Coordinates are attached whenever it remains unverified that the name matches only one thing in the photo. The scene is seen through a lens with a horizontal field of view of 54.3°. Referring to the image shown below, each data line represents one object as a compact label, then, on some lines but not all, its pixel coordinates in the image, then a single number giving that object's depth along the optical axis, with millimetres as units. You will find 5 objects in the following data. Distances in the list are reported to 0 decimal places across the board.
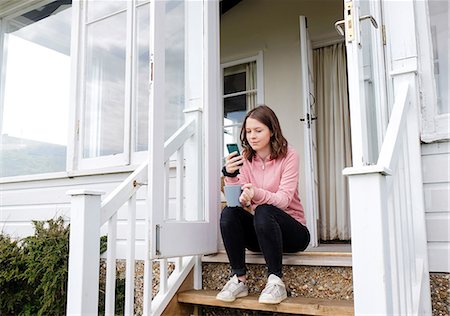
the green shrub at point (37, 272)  2836
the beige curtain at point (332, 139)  4281
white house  1745
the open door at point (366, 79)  1723
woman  2049
